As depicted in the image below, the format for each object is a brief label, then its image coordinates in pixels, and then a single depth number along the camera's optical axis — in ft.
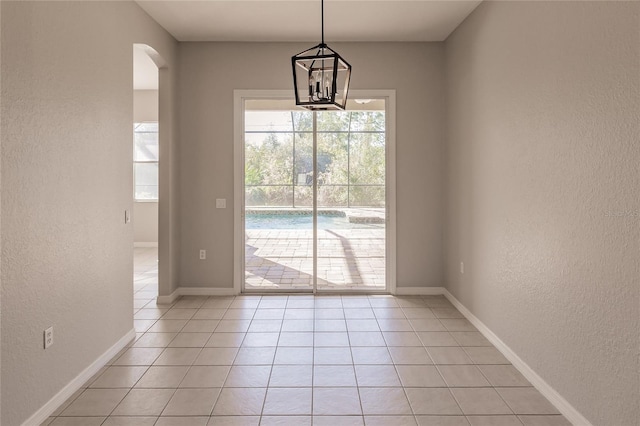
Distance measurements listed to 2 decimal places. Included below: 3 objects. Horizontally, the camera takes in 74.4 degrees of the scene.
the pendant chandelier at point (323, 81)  7.16
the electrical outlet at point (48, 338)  7.45
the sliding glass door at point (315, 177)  15.21
